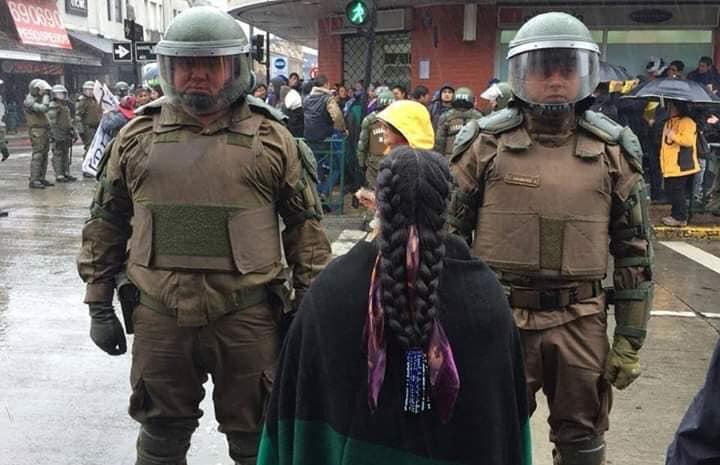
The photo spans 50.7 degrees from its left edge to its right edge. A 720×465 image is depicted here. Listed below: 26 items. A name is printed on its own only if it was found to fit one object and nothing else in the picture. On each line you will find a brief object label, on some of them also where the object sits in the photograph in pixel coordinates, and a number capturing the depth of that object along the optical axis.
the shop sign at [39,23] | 29.06
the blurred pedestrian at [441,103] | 10.86
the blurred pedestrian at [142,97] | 10.98
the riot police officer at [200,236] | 2.73
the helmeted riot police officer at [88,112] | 15.63
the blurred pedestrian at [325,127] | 10.70
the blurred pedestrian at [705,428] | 1.56
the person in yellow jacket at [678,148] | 9.39
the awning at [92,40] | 33.42
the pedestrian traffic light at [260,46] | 14.65
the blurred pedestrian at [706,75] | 12.43
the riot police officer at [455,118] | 9.30
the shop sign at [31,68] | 28.15
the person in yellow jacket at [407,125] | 3.88
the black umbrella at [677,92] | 9.16
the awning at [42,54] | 26.75
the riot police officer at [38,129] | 13.23
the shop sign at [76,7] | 34.22
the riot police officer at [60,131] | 13.63
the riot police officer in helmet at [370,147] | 8.79
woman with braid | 1.69
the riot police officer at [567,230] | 2.79
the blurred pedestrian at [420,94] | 11.79
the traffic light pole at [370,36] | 9.04
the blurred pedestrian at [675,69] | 11.52
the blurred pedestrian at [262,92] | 12.65
